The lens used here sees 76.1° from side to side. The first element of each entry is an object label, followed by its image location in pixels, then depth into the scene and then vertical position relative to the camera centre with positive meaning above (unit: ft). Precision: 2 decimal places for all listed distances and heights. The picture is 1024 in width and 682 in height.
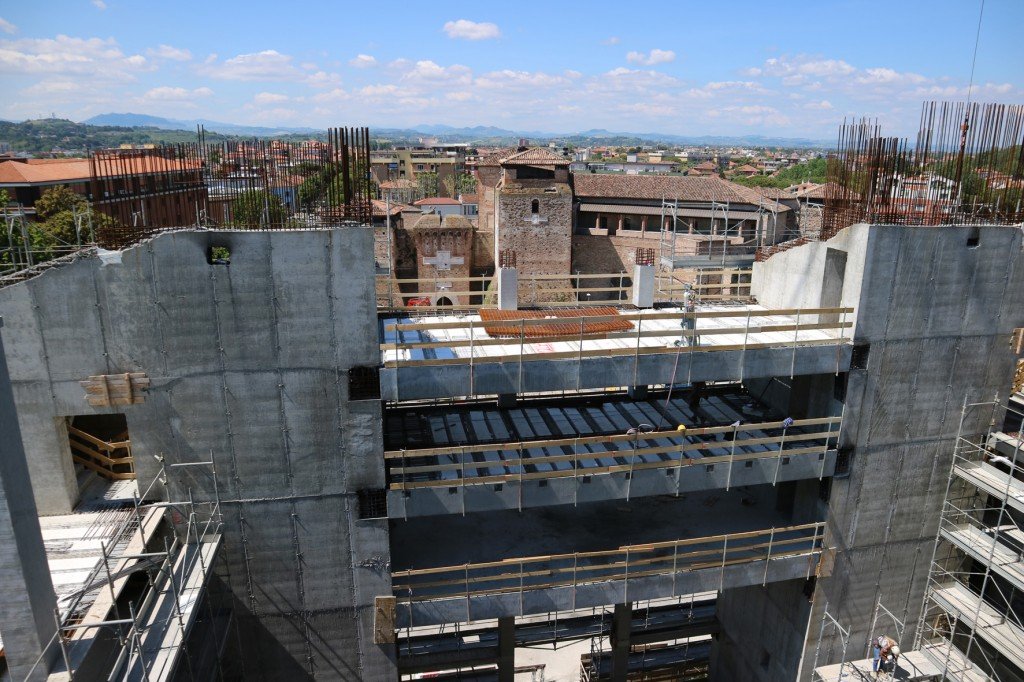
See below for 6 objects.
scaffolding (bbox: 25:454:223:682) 26.55 -19.58
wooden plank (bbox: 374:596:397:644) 39.01 -26.80
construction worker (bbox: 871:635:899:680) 46.57 -34.13
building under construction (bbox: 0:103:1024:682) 33.50 -17.85
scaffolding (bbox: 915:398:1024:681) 44.21 -27.51
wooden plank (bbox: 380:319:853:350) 38.91 -10.59
